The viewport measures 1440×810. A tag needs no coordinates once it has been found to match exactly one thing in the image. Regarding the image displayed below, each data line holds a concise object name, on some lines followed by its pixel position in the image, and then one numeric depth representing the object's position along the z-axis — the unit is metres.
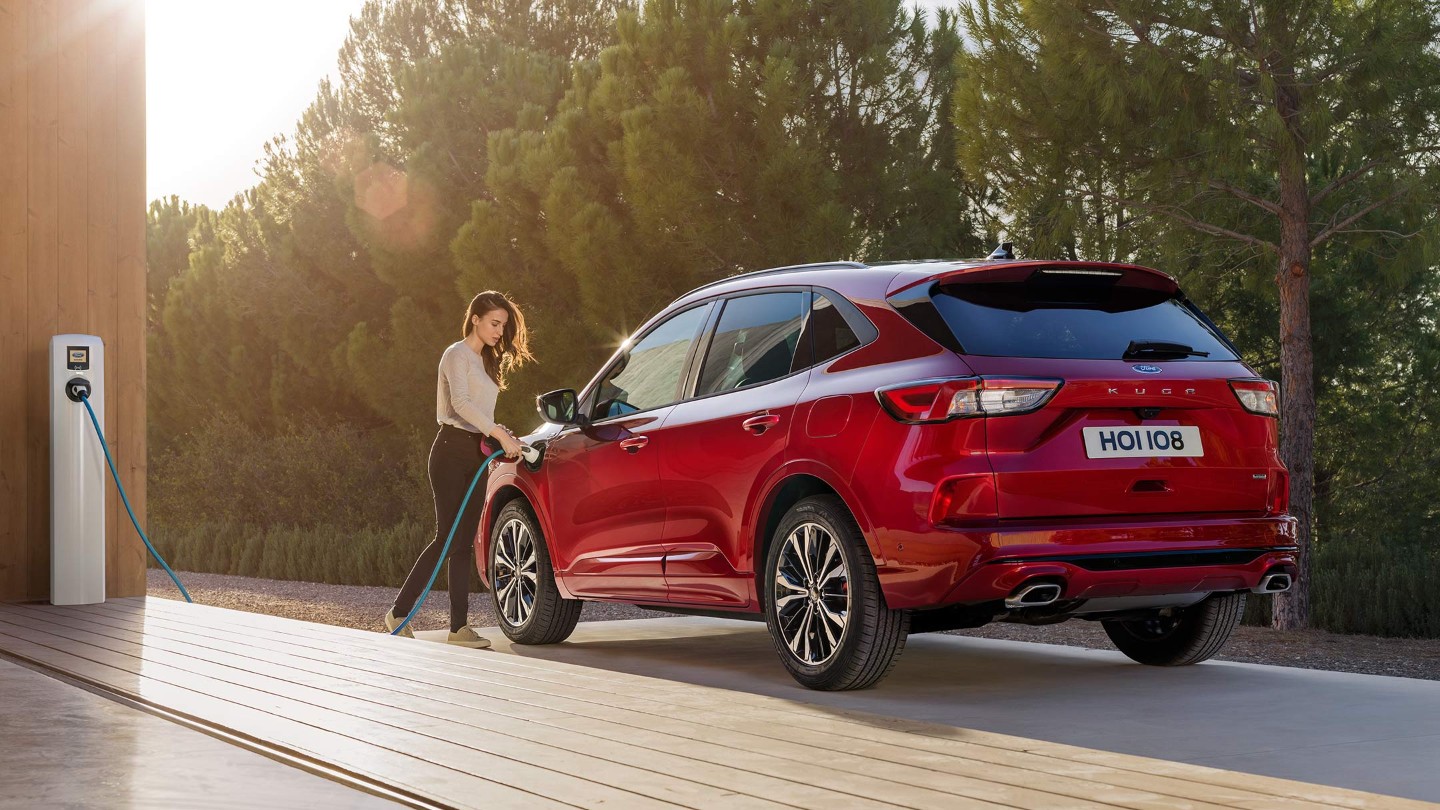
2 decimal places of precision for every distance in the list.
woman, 8.52
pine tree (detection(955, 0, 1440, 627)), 12.57
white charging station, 9.33
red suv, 5.53
